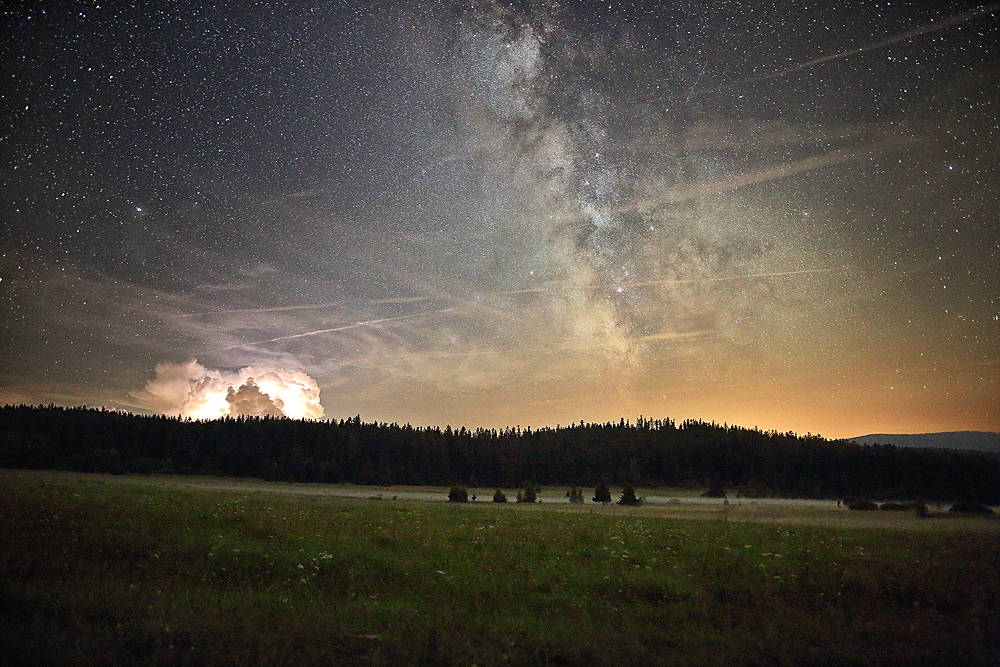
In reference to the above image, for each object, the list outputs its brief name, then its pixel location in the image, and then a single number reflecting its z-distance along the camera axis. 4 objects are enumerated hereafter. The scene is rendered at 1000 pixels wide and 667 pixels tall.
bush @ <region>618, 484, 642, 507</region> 62.81
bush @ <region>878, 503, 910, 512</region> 51.91
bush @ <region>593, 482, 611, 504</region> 70.69
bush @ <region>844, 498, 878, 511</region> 58.00
